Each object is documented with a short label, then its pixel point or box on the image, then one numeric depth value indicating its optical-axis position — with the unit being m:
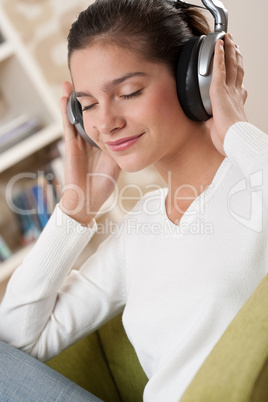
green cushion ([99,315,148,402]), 1.27
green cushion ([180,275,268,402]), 0.55
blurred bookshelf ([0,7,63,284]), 2.21
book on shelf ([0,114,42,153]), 2.23
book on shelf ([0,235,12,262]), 2.26
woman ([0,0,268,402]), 0.95
